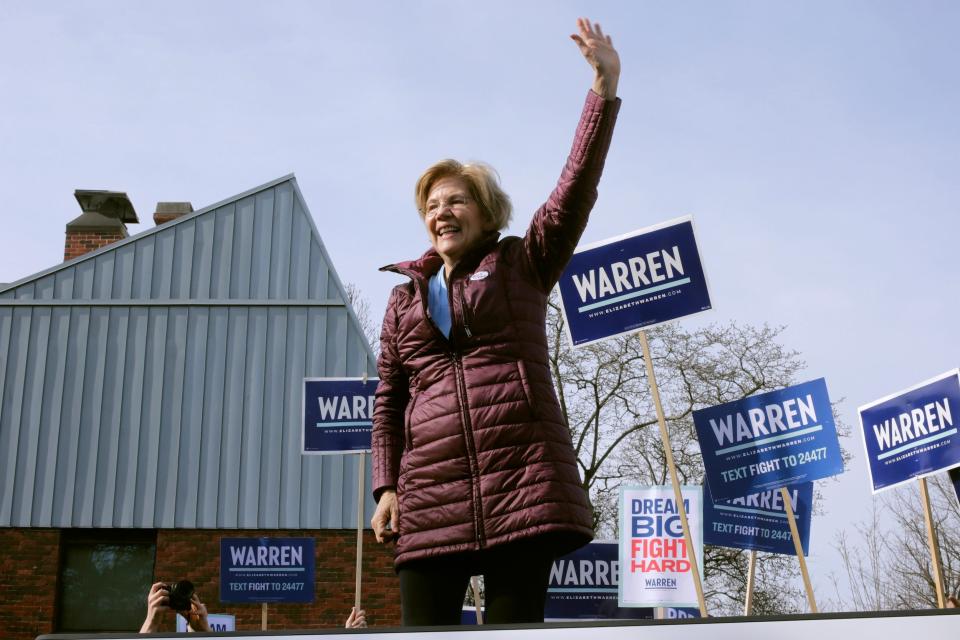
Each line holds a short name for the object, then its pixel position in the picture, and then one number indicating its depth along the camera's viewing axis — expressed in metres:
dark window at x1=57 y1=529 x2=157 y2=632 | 15.88
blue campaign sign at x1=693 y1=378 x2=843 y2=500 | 7.10
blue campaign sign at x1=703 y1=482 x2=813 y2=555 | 8.48
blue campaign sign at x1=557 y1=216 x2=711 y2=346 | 6.54
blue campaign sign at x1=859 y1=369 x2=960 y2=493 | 8.08
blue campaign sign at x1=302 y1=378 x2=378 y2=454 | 9.28
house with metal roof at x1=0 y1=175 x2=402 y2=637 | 15.95
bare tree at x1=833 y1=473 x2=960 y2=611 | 27.02
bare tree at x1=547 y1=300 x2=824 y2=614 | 21.89
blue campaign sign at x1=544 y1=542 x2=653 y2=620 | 8.91
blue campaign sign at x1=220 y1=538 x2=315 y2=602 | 11.02
